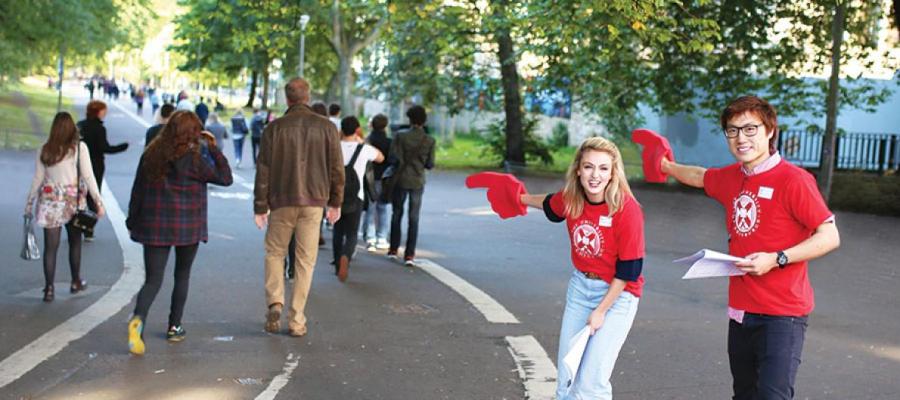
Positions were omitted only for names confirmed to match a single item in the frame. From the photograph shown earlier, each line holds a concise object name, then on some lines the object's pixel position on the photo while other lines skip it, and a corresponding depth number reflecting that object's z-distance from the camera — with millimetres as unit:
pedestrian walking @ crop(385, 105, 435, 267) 13312
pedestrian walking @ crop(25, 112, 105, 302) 9961
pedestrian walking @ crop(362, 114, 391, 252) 14184
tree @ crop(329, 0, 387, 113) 45625
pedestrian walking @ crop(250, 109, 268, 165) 28922
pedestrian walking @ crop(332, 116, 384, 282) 11836
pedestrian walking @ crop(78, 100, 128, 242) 13359
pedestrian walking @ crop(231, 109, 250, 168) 29500
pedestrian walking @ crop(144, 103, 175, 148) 14672
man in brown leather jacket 8727
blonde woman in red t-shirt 5133
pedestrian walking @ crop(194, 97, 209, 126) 31797
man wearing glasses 4691
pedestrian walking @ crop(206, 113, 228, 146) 25719
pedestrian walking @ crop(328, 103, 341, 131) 16578
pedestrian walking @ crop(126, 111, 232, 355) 8062
